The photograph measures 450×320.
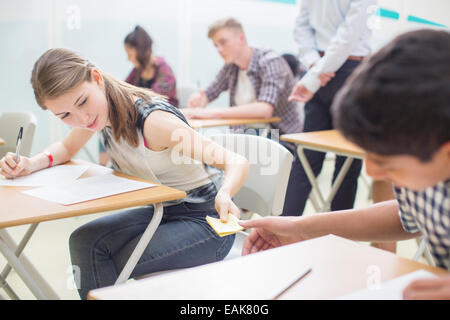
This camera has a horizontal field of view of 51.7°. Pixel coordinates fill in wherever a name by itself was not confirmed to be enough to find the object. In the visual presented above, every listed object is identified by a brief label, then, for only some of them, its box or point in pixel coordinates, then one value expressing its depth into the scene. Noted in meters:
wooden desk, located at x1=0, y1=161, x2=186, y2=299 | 1.14
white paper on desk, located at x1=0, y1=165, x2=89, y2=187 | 1.49
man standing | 2.45
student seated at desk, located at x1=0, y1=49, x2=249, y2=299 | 1.41
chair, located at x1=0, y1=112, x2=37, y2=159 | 2.47
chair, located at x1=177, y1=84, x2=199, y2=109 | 4.08
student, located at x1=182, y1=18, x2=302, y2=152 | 3.21
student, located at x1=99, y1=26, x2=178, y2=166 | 3.79
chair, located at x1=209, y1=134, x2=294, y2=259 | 1.62
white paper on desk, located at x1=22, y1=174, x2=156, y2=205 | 1.28
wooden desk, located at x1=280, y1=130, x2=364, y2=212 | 2.13
